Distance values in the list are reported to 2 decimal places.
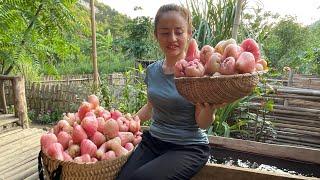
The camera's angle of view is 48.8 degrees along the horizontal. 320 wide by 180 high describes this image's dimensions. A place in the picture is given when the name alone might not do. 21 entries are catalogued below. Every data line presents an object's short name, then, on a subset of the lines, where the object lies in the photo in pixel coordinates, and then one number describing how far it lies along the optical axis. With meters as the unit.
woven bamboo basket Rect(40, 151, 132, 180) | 1.39
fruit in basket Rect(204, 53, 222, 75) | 1.45
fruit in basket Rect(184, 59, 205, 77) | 1.43
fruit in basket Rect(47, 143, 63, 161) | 1.42
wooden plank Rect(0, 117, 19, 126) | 4.05
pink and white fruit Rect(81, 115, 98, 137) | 1.57
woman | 1.61
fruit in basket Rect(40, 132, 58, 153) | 1.47
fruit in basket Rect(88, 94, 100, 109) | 1.79
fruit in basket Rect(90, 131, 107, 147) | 1.55
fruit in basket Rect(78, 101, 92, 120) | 1.71
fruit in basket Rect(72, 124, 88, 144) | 1.53
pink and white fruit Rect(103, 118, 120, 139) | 1.59
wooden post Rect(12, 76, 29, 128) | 4.30
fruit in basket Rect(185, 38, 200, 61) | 1.62
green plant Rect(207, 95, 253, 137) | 3.49
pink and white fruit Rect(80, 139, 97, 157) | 1.47
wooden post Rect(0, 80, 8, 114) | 4.46
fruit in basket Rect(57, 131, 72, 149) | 1.53
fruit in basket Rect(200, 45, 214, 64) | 1.55
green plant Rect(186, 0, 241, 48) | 3.53
